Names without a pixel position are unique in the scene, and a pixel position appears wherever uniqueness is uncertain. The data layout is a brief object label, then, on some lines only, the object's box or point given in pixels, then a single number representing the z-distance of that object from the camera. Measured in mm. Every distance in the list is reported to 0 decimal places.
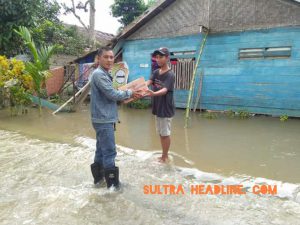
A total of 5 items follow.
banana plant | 8727
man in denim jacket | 3352
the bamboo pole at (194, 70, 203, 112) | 10242
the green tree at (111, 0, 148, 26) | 18080
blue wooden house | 8523
